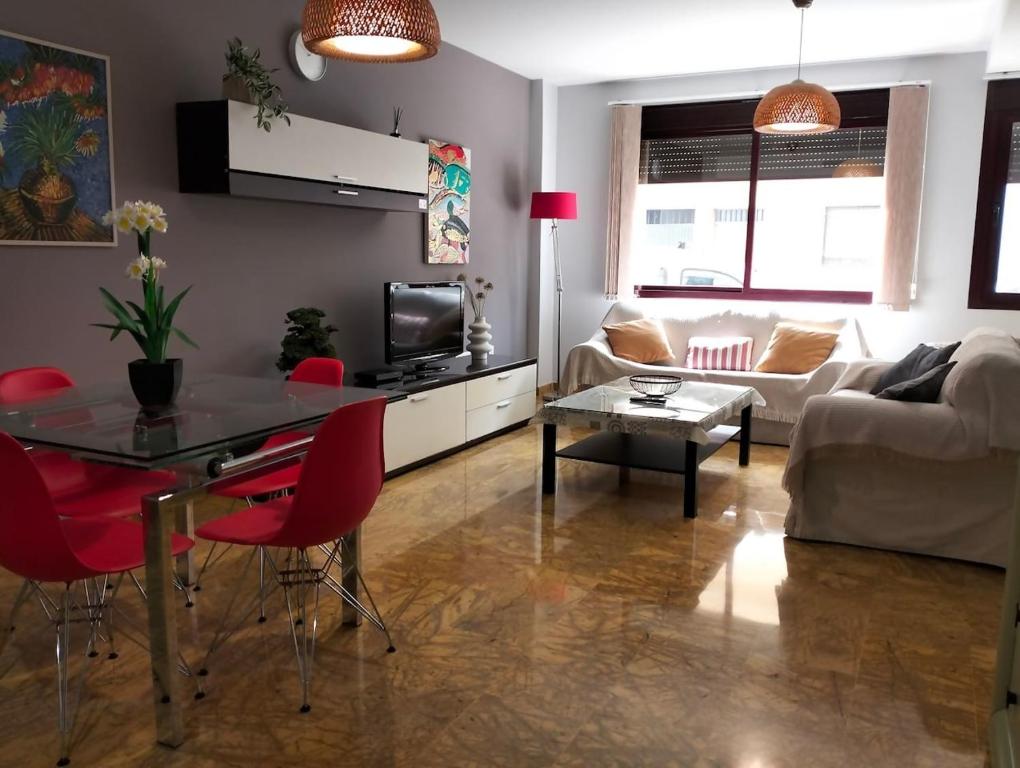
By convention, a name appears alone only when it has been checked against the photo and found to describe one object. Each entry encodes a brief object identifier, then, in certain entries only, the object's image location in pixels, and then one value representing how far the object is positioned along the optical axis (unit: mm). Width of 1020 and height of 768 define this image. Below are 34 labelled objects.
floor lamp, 6641
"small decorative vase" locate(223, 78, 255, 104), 3922
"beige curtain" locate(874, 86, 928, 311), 6148
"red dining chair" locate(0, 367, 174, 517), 2721
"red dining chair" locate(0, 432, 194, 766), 2037
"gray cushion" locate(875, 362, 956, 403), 3736
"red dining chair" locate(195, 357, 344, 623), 2896
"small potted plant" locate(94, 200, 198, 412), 2588
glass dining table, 2135
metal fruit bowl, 4707
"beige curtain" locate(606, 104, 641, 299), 7160
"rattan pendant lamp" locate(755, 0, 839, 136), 4410
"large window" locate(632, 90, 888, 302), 6602
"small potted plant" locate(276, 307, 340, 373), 4359
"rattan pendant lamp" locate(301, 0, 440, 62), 2354
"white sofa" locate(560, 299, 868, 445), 5695
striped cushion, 6332
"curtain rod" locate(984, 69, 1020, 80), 5895
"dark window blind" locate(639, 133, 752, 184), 6988
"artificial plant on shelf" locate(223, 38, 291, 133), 3926
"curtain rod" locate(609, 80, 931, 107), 6352
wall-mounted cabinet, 3854
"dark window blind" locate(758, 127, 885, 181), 6531
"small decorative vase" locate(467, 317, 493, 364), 5910
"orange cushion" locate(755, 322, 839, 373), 5957
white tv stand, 4820
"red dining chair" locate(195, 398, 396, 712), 2371
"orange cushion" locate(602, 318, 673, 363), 6398
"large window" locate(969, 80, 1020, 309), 6004
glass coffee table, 4164
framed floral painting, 3297
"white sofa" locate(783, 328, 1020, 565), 3480
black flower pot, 2635
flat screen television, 5109
